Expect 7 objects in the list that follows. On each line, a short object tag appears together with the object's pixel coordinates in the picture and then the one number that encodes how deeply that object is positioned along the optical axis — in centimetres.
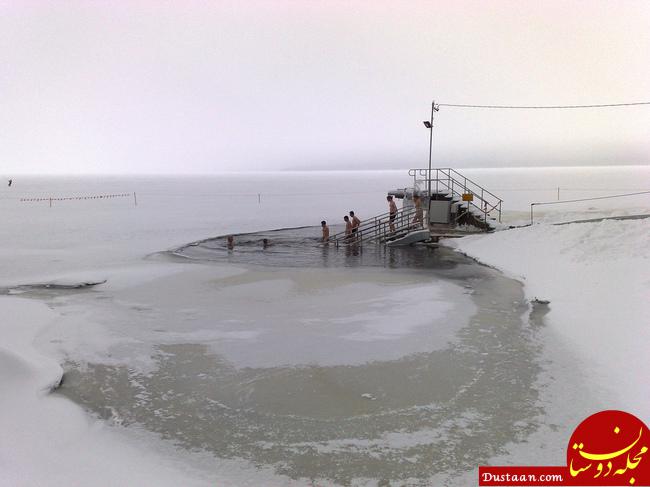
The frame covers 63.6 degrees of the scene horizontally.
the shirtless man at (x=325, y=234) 2586
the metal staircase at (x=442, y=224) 2509
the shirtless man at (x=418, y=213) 2394
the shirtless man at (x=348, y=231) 2558
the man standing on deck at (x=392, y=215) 2555
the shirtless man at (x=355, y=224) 2576
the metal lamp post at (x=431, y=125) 2825
